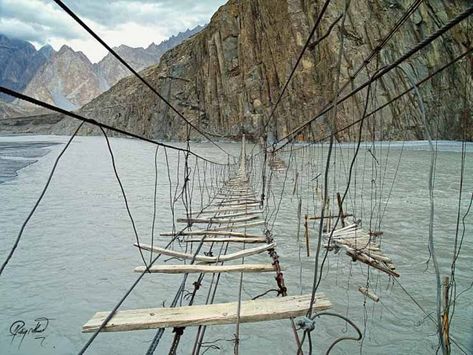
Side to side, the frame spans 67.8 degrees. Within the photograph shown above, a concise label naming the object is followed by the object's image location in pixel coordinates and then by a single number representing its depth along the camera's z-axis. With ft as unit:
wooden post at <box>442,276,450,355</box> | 5.18
